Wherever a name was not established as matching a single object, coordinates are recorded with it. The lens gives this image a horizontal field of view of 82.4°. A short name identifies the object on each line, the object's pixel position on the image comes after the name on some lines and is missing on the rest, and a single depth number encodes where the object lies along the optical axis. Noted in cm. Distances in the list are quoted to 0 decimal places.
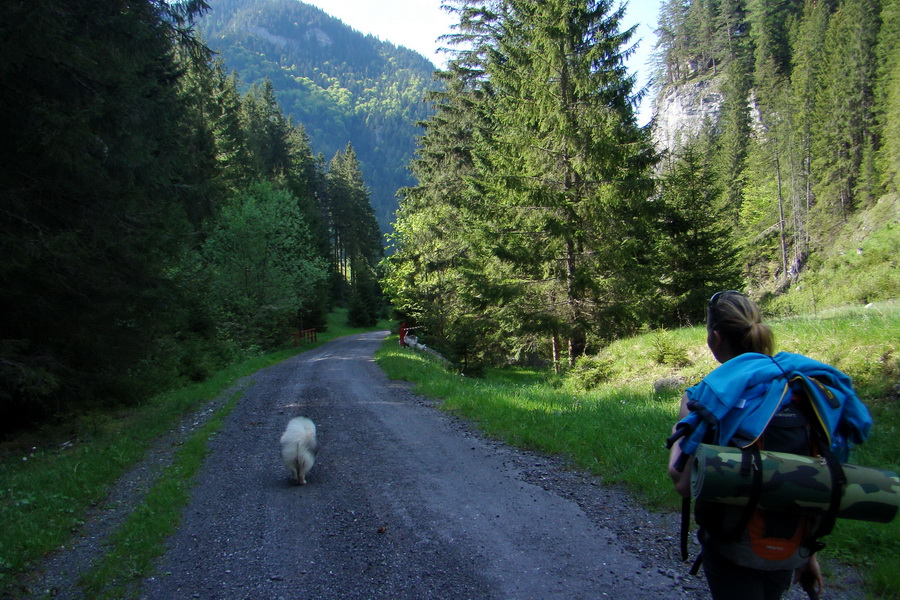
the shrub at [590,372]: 1273
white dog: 640
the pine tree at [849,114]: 4241
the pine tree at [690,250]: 1773
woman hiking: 188
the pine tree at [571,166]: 1429
